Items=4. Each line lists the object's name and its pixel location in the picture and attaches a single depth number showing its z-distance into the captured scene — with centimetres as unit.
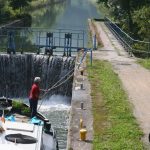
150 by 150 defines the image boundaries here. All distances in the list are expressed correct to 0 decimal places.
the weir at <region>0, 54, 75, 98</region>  2780
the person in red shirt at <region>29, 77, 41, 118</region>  1630
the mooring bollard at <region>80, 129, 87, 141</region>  1230
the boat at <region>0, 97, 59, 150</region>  984
